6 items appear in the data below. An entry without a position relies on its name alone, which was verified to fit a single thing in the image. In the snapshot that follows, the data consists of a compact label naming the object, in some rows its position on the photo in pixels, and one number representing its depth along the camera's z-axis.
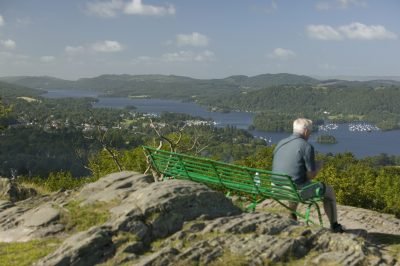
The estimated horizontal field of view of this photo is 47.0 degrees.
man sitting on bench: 8.45
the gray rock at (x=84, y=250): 6.19
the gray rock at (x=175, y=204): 7.29
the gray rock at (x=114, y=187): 8.55
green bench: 8.62
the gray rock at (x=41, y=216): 8.03
